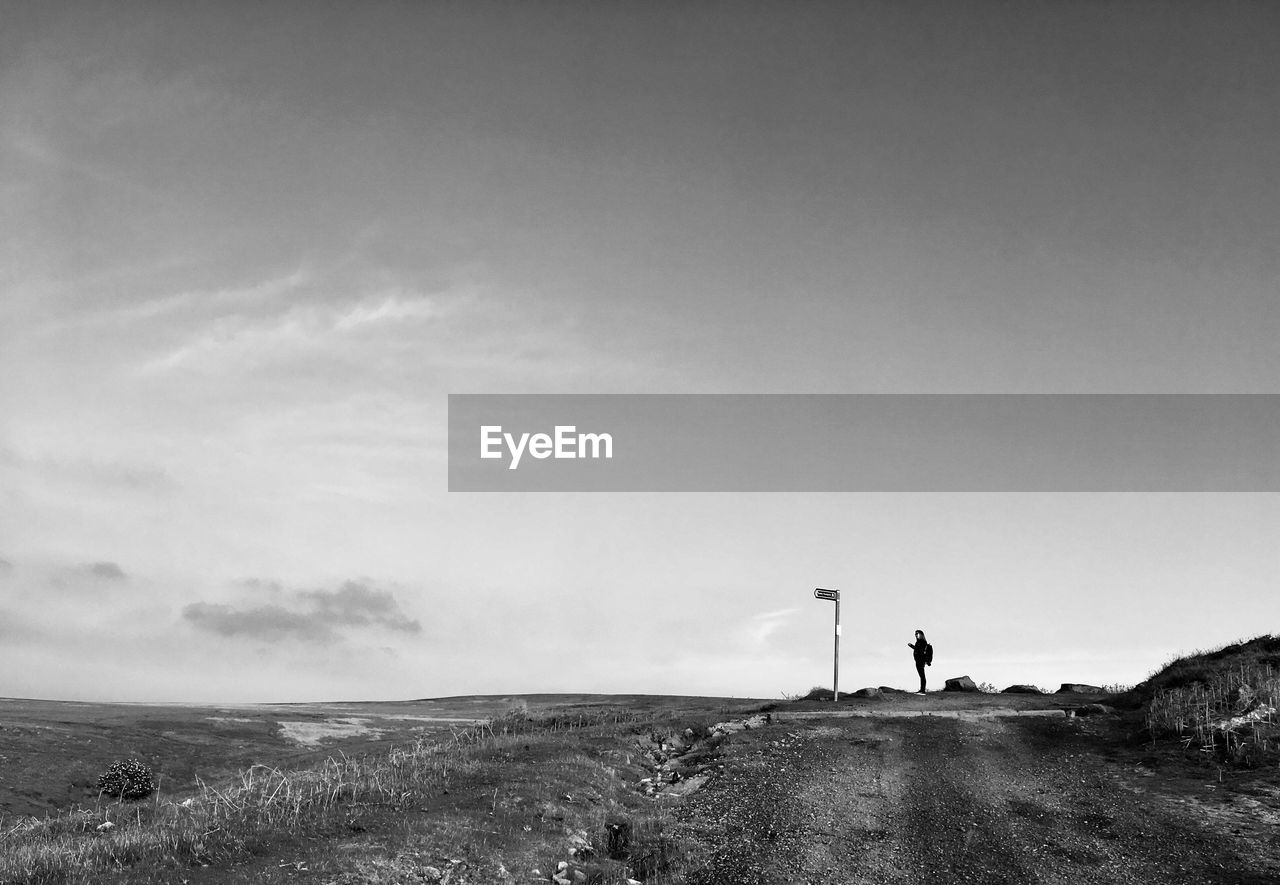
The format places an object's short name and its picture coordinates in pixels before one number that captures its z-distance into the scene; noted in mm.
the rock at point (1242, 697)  25852
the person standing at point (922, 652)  40375
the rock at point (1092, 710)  31000
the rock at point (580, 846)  16939
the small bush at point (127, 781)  28812
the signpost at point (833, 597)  35438
